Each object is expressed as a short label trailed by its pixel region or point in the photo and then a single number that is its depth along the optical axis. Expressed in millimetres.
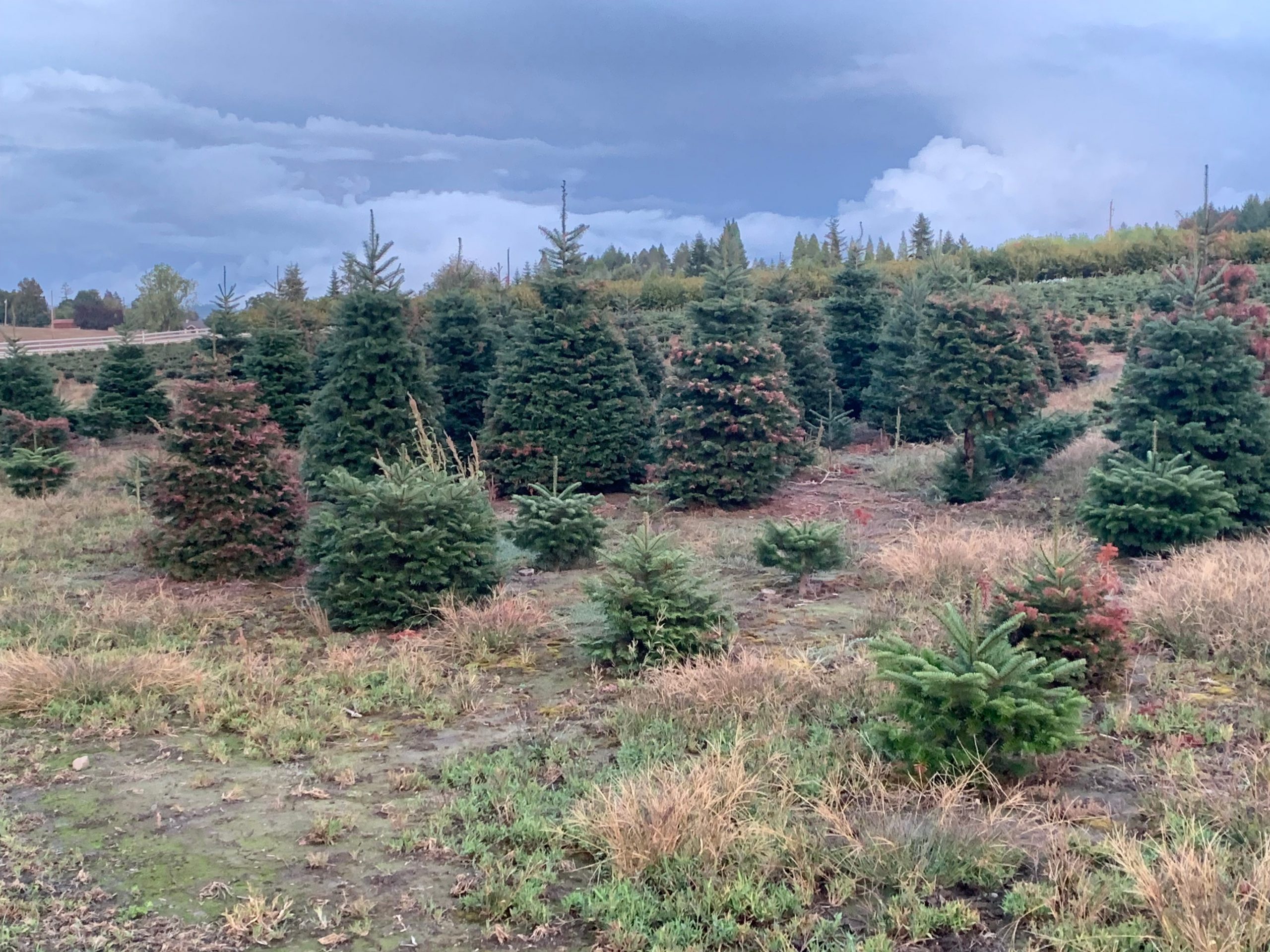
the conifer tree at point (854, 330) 25953
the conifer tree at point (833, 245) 65181
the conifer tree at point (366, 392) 14891
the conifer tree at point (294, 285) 39794
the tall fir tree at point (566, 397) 16422
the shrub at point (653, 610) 7113
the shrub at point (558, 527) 10750
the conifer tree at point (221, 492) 10617
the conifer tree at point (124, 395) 25344
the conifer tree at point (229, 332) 22812
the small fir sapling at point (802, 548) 9234
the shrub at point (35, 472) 17297
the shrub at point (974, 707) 4688
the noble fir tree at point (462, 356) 19672
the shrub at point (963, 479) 14320
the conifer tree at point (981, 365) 15203
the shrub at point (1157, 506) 9680
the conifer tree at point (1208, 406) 10688
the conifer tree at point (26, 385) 23297
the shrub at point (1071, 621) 6027
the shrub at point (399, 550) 8555
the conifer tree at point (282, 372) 22344
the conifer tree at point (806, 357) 23016
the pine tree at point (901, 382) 21688
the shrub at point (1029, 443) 15312
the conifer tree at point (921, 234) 57844
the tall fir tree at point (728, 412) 15109
